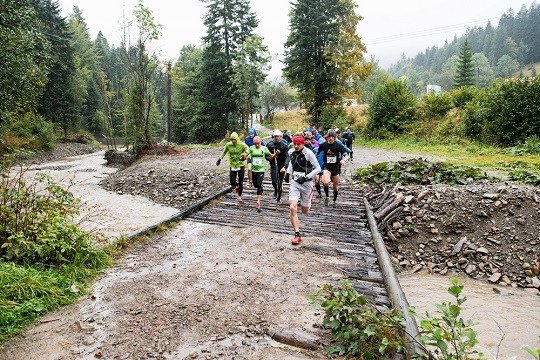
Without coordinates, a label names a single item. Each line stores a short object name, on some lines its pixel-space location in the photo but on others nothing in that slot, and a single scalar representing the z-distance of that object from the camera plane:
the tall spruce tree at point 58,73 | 39.47
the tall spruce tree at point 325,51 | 32.47
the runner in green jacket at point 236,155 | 10.20
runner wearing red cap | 7.61
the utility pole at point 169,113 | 36.25
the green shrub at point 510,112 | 20.91
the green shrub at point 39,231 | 5.61
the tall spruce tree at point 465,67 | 51.12
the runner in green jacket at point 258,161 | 9.96
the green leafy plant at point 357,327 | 3.78
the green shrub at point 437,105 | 29.25
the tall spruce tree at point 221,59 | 37.44
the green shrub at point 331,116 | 33.47
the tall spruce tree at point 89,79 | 50.49
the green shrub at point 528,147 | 18.85
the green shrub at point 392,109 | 30.30
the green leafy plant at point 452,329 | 2.87
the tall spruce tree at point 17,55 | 16.03
